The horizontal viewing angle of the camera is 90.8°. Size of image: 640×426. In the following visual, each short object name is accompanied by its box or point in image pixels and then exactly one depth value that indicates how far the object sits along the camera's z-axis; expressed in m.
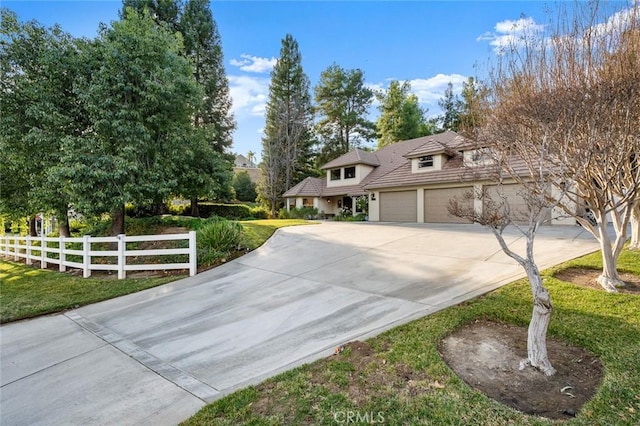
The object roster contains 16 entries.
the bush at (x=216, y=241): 8.25
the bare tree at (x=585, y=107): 4.18
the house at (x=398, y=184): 16.25
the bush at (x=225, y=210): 25.81
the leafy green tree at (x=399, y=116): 31.66
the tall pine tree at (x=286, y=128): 28.23
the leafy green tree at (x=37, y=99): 8.83
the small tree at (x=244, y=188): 35.97
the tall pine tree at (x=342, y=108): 35.62
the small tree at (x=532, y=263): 2.94
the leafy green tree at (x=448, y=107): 31.12
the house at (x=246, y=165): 46.96
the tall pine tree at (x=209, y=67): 22.54
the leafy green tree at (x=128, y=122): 8.55
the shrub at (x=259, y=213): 27.58
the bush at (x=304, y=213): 25.22
